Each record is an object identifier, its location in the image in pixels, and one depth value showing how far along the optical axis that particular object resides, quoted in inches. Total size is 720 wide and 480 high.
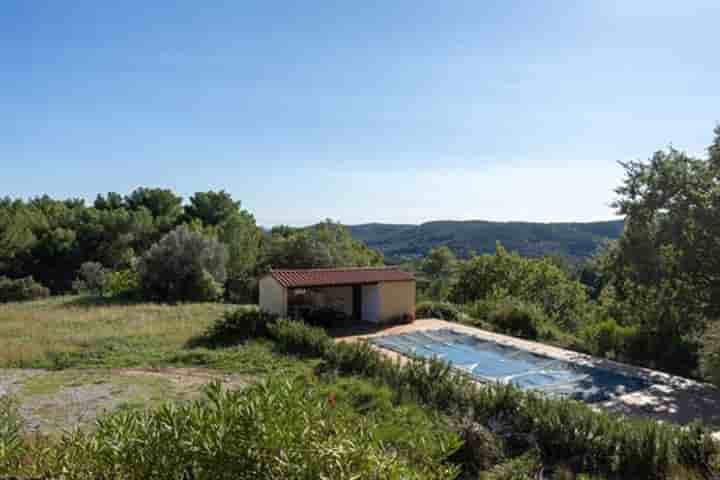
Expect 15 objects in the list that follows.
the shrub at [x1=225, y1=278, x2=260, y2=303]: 1212.4
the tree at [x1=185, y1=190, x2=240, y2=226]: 1551.4
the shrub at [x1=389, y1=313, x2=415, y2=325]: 682.8
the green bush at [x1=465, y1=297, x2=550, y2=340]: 642.2
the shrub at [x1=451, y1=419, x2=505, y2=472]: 244.5
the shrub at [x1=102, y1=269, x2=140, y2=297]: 1038.4
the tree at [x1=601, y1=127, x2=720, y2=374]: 474.6
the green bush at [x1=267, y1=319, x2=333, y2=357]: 482.3
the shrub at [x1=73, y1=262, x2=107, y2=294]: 1192.2
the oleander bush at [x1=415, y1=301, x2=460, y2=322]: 725.0
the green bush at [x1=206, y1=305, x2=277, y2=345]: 571.8
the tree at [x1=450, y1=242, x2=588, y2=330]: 1170.0
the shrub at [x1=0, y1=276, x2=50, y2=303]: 1107.9
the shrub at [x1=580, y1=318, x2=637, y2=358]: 545.6
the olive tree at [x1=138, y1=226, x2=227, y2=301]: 1007.6
